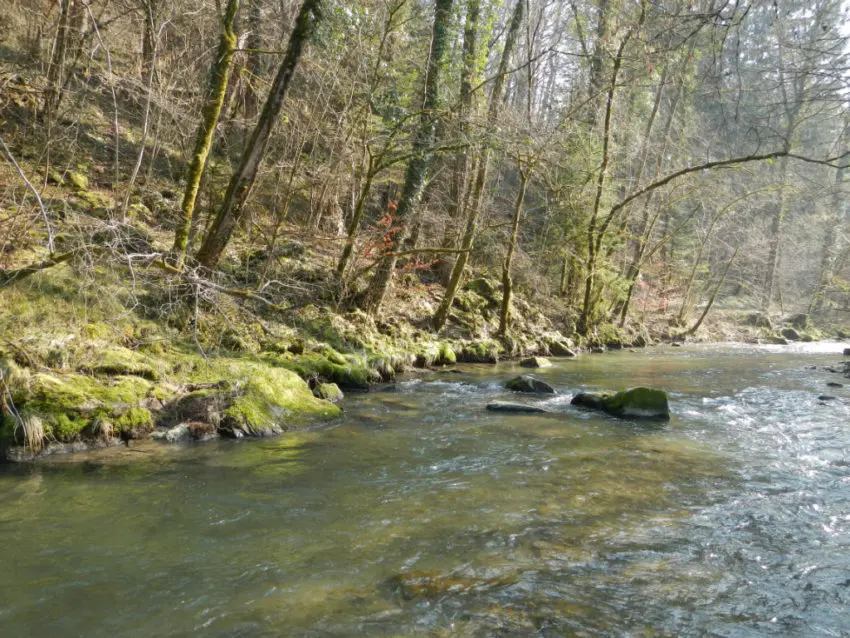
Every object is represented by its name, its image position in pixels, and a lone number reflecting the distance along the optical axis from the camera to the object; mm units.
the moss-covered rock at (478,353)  15547
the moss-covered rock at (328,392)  9570
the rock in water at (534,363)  15017
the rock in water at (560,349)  18234
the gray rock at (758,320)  30791
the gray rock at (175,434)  6934
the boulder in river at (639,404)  9359
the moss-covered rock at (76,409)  6180
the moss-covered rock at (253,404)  7441
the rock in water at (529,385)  11234
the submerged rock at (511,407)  9531
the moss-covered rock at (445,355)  14359
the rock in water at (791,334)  29266
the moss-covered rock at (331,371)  10008
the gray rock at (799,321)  32297
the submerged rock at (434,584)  3871
